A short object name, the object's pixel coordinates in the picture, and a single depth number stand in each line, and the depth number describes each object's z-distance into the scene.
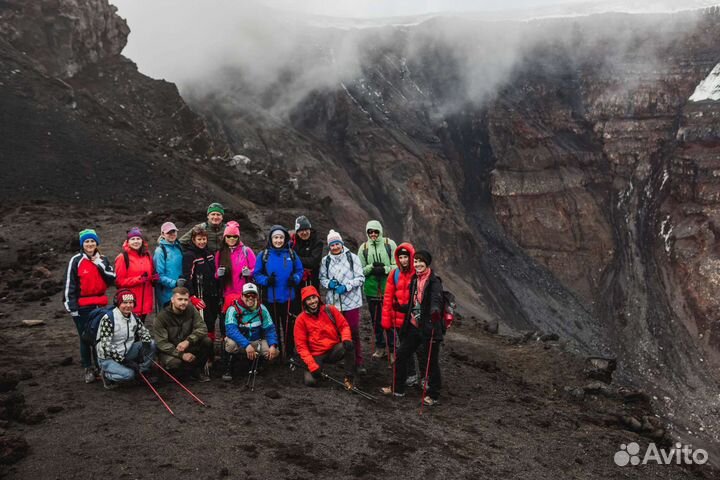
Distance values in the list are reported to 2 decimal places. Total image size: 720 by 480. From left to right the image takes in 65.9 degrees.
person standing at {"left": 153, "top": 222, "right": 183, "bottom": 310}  7.78
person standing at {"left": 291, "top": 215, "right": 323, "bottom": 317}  8.26
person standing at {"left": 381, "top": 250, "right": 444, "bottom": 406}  7.36
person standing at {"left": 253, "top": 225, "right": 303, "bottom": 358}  7.93
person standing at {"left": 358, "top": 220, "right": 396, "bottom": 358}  9.22
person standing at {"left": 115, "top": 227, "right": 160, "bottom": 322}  7.51
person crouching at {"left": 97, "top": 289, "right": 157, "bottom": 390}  6.90
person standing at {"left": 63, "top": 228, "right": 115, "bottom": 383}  7.31
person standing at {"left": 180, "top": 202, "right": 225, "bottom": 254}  8.04
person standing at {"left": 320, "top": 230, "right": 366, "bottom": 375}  8.30
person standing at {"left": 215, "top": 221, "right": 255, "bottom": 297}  7.97
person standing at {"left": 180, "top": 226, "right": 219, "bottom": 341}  7.82
